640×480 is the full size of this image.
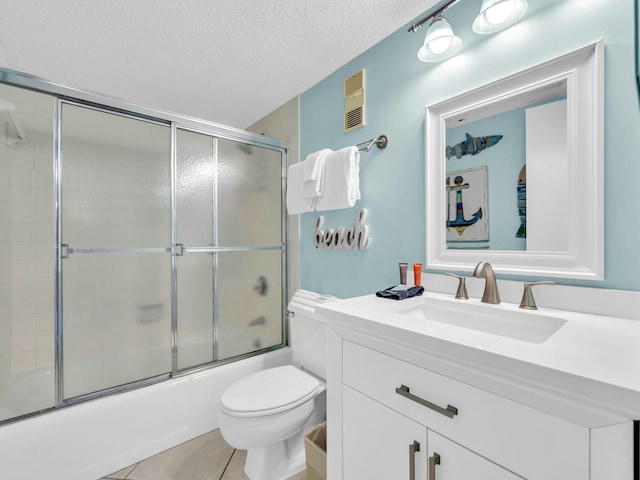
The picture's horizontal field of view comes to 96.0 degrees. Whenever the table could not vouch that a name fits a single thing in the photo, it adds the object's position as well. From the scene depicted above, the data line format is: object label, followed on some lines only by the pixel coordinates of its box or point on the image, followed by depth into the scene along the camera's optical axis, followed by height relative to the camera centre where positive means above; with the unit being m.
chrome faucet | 1.01 -0.16
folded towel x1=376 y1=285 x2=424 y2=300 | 1.13 -0.22
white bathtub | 1.27 -0.95
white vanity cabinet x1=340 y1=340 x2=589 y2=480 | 0.54 -0.44
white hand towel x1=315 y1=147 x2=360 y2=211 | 1.50 +0.32
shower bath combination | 1.46 -0.05
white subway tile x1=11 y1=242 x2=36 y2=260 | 1.69 -0.06
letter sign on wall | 1.57 +0.01
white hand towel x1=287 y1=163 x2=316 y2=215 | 1.73 +0.28
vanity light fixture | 0.98 +0.79
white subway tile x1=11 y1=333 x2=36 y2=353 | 1.73 -0.62
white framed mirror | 0.88 +0.23
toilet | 1.22 -0.73
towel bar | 1.48 +0.50
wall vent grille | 1.60 +0.78
